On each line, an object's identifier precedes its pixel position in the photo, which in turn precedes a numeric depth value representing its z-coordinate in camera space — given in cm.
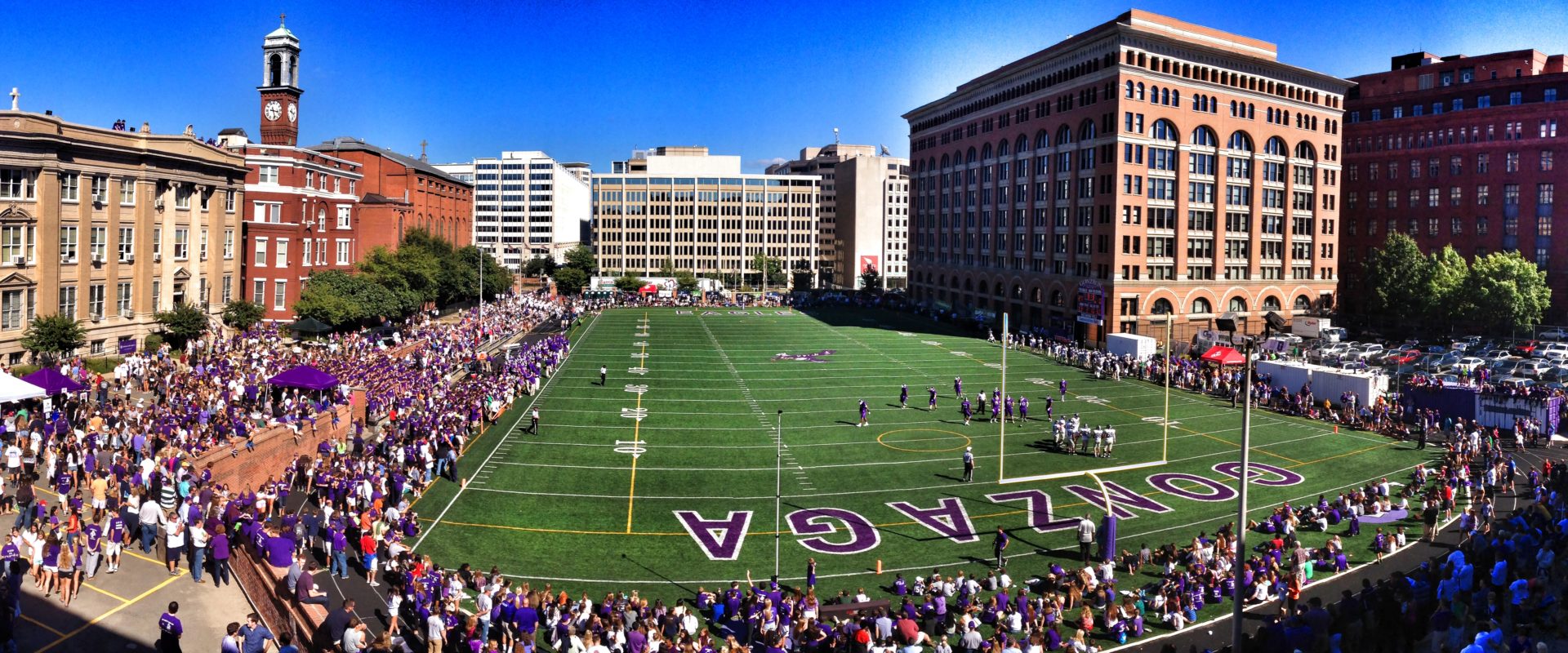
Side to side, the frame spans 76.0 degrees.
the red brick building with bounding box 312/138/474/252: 8931
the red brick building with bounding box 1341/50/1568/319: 8731
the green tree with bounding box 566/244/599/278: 14975
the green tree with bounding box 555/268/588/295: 14288
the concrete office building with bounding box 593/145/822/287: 18712
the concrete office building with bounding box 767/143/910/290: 18588
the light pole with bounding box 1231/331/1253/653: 1998
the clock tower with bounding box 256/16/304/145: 8044
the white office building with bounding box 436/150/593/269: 18750
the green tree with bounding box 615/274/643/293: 14088
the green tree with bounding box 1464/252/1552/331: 7525
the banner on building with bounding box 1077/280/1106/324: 8050
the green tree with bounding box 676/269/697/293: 15012
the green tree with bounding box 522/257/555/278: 15875
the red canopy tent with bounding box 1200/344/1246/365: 6143
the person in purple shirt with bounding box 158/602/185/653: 1864
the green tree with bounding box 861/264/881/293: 16660
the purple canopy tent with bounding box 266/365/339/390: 4100
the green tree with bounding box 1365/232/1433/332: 8056
